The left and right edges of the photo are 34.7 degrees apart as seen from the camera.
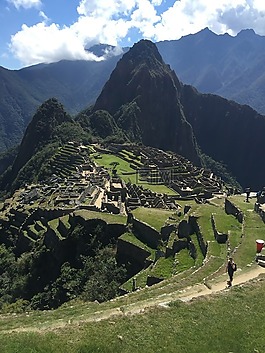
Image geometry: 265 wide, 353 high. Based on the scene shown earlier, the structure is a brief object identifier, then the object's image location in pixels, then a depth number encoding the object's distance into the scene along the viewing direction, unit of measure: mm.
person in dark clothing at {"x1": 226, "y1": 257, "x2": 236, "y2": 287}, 13594
